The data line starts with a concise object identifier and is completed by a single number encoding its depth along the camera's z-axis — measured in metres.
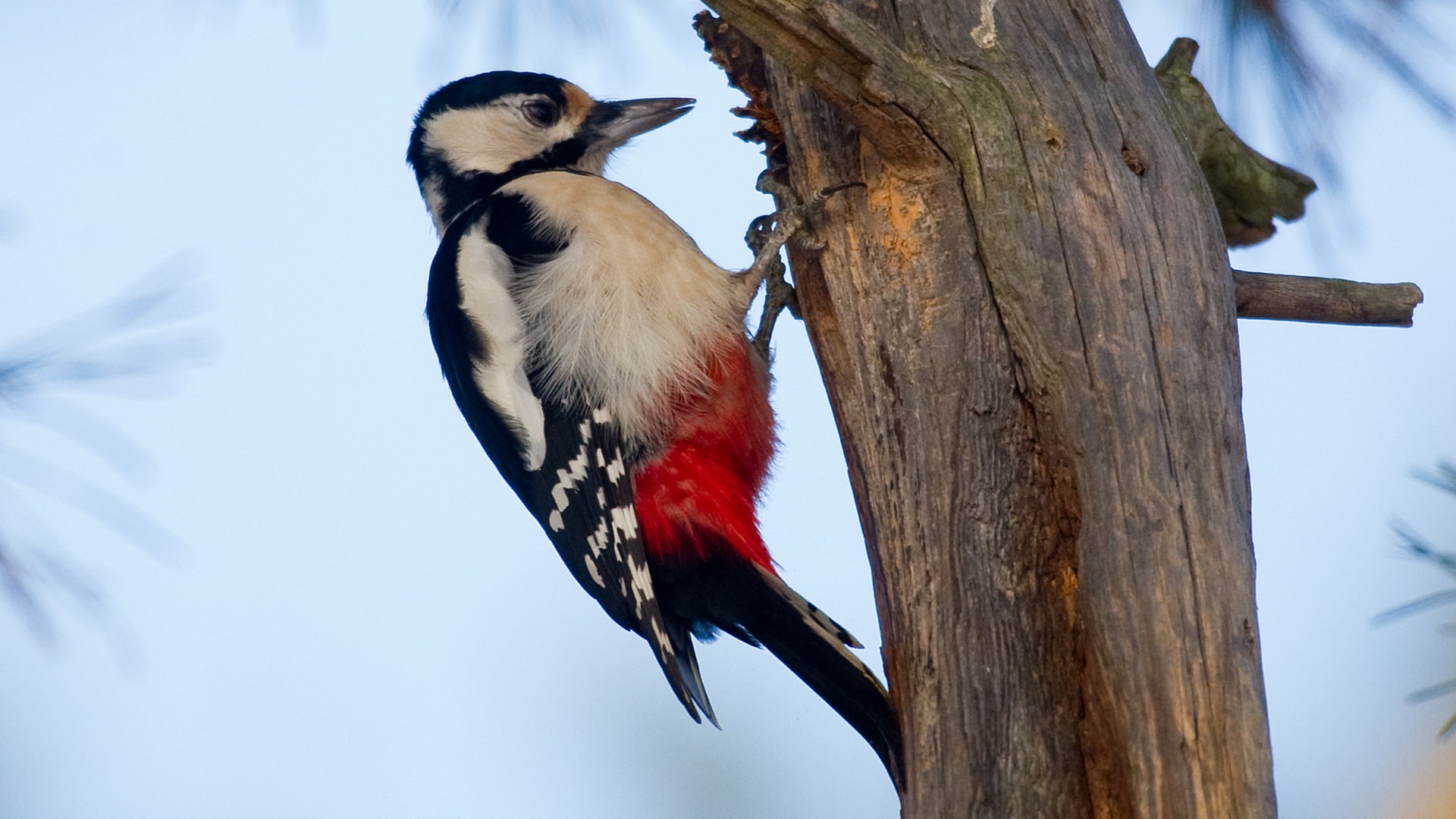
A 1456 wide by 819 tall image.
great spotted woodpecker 5.39
